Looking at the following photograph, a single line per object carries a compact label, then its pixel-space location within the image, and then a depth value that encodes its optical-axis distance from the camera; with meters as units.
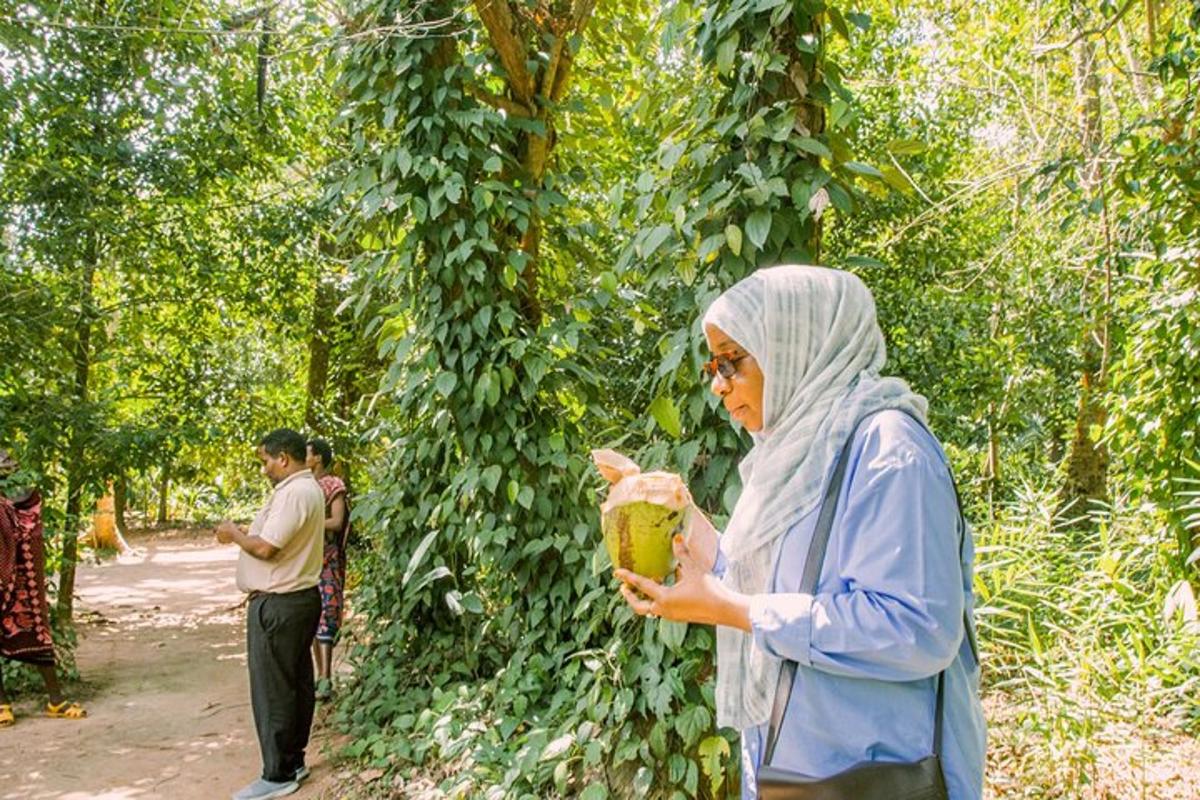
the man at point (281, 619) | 4.34
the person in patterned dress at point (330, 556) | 5.82
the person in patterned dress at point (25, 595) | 5.59
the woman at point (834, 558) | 1.29
